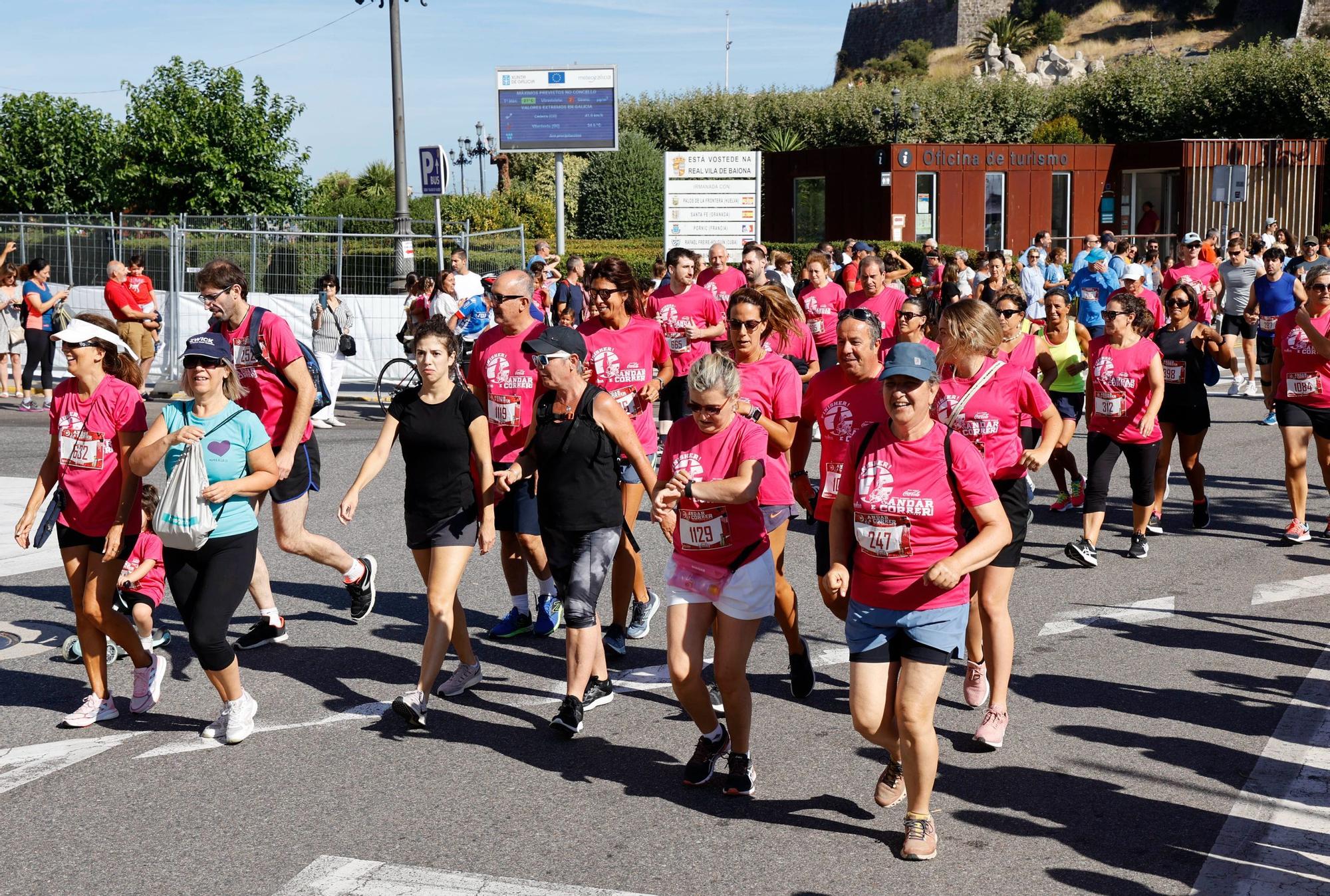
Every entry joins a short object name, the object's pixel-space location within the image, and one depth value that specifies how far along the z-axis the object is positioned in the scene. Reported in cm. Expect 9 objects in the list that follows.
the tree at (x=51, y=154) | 3350
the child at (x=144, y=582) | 679
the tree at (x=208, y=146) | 3045
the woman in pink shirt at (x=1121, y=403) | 895
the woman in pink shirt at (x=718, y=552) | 511
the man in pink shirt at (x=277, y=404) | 695
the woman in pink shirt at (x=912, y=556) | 455
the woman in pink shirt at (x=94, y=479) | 596
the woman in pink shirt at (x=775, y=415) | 618
